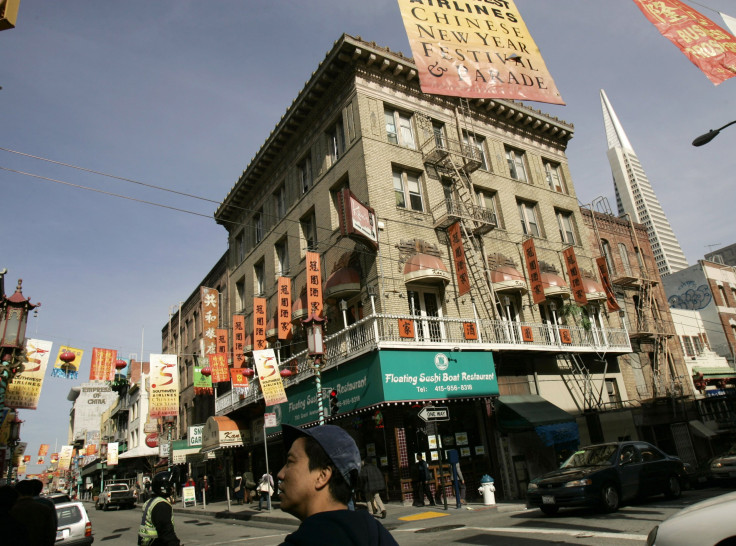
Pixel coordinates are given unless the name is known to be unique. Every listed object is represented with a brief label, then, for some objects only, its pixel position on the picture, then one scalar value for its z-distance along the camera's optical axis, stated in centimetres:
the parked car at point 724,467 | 1447
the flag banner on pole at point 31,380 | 1664
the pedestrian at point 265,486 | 2041
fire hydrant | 1571
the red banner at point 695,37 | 1278
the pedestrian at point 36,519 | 561
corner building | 1791
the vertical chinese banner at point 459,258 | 1992
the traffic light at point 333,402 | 1571
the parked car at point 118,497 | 3550
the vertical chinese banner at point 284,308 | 2314
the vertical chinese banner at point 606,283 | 2562
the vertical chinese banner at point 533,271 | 2250
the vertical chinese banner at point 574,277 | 2383
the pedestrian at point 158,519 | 599
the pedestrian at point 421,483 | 1611
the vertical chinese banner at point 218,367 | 2824
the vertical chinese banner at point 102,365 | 2431
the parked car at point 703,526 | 436
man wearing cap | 223
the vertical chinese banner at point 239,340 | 2783
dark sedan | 1112
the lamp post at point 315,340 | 1708
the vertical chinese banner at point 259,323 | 2558
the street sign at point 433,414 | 1488
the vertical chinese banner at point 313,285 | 2073
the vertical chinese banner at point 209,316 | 3186
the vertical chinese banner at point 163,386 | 2617
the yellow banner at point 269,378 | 1981
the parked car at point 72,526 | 1122
